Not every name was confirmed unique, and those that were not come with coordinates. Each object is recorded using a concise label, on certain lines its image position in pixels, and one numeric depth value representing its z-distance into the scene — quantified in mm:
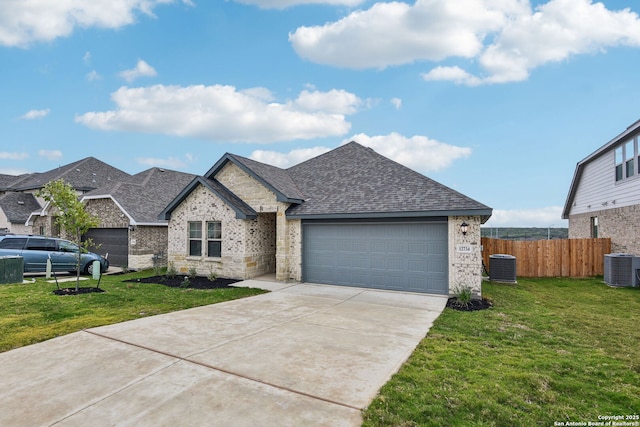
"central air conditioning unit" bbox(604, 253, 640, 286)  12008
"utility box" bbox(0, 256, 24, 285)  12070
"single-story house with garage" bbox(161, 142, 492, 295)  10469
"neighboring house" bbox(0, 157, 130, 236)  21516
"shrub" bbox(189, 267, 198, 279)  13750
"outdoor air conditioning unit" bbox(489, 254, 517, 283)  13117
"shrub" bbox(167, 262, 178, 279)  13978
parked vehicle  13602
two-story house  13930
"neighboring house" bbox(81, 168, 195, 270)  16688
